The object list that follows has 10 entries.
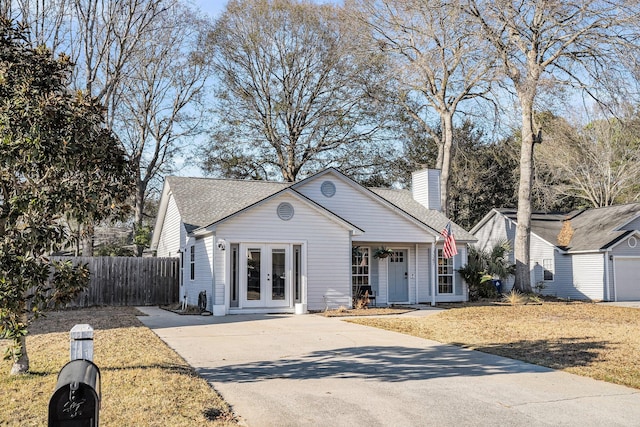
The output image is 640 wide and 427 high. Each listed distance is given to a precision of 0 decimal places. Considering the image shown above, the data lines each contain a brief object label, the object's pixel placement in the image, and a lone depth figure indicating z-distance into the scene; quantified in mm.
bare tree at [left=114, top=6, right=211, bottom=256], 28922
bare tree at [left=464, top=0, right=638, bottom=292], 21578
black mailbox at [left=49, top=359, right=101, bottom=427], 3576
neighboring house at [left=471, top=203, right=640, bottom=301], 25031
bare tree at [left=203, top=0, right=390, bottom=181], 32094
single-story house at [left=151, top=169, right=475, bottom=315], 16766
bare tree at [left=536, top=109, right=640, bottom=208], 35906
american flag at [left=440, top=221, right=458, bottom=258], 19422
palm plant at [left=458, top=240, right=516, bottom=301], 22156
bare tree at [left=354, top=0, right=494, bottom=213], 25188
